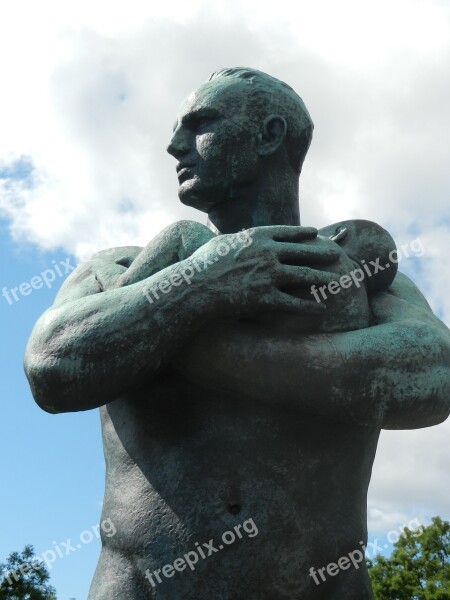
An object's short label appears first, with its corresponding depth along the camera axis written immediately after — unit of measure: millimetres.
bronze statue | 3340
